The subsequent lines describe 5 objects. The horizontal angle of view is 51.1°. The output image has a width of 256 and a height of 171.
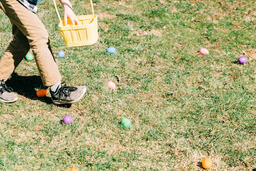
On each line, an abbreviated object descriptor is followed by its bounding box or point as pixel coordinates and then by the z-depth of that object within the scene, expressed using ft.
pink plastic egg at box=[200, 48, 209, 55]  13.79
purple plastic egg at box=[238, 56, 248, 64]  13.07
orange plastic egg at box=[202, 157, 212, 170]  8.55
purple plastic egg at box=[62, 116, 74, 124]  9.59
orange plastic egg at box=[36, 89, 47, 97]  10.80
